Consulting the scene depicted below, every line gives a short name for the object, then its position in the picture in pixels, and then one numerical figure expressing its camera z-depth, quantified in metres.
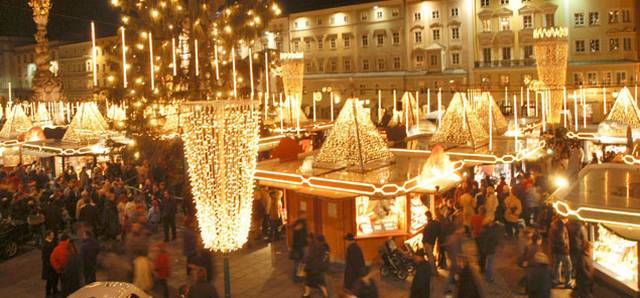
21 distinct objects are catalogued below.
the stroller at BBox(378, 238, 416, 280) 12.70
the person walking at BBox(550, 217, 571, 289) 11.45
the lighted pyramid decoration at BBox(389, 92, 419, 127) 31.62
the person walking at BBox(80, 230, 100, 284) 11.74
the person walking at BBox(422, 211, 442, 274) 12.37
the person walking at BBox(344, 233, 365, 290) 10.59
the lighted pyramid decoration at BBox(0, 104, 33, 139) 27.07
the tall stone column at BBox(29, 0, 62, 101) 30.31
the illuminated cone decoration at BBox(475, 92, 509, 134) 23.82
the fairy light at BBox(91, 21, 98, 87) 10.29
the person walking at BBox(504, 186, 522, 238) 14.79
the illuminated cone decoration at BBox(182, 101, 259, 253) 10.09
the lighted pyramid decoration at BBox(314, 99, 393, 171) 14.62
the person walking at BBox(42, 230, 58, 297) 11.96
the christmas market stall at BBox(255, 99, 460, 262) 13.38
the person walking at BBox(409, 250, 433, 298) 9.88
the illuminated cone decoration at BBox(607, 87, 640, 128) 22.73
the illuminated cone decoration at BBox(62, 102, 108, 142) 23.70
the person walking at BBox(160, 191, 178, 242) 16.06
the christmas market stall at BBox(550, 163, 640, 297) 9.19
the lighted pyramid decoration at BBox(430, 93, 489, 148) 18.67
